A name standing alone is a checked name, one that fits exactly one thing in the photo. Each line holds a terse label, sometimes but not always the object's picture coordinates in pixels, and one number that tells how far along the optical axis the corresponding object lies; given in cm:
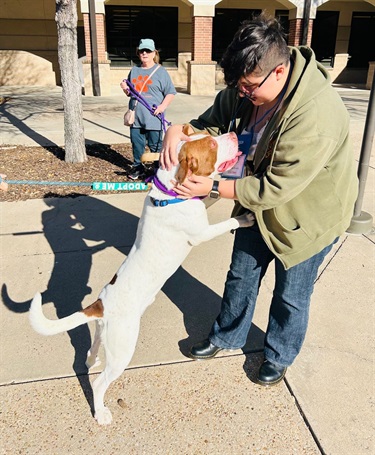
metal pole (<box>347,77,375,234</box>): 457
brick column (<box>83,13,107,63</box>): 1445
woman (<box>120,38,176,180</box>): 599
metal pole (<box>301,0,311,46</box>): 1580
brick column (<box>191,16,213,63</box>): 1497
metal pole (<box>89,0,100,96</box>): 1417
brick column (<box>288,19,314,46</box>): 1630
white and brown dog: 215
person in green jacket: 193
